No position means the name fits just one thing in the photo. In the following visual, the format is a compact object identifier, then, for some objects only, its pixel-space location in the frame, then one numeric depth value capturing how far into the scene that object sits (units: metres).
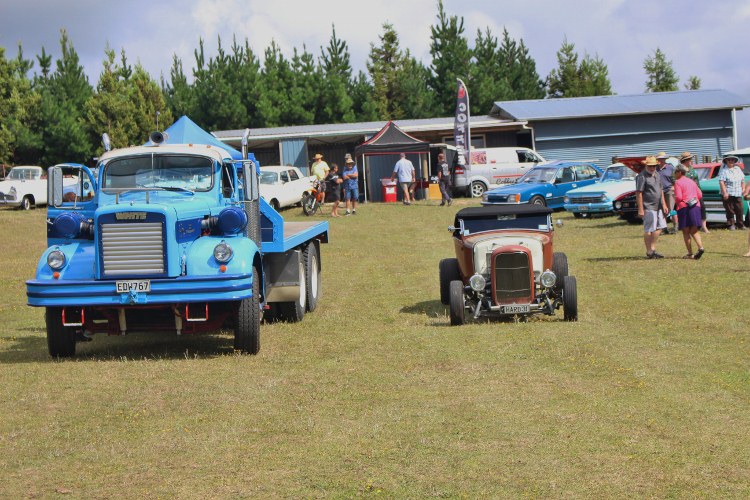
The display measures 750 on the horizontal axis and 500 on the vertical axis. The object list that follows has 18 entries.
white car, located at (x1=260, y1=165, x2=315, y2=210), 35.12
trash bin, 40.41
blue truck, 10.92
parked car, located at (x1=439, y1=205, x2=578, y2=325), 12.73
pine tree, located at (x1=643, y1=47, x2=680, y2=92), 77.44
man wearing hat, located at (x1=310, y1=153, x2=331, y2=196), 35.42
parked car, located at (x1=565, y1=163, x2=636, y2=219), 29.53
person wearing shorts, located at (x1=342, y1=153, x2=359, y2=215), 33.72
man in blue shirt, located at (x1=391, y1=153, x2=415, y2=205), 36.94
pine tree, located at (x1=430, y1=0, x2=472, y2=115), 63.41
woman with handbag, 18.69
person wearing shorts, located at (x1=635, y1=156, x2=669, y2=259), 18.44
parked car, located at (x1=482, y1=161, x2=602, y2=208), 32.12
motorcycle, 33.78
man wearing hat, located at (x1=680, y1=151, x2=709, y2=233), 21.94
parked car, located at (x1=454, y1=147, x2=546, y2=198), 39.97
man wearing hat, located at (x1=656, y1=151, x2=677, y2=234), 20.81
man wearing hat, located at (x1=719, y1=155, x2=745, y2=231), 23.34
